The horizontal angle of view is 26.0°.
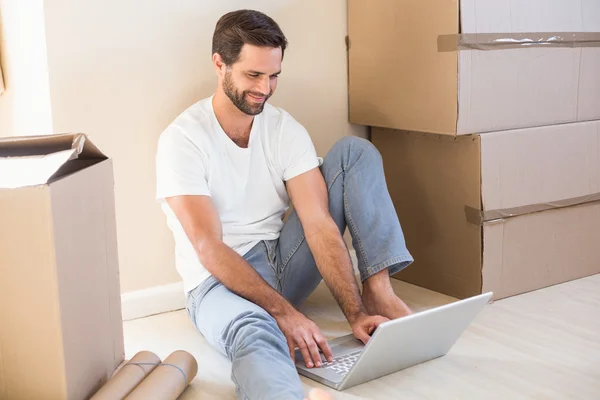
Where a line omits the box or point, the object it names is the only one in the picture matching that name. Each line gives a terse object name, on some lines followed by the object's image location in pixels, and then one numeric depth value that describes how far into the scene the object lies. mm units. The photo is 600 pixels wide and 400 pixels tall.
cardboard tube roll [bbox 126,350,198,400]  3069
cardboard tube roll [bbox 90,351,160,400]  3040
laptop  3157
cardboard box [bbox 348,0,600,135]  3730
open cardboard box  2893
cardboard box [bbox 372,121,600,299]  3840
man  3408
